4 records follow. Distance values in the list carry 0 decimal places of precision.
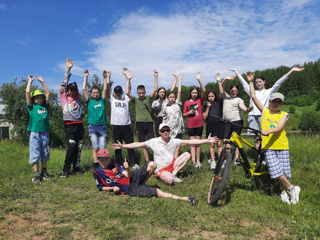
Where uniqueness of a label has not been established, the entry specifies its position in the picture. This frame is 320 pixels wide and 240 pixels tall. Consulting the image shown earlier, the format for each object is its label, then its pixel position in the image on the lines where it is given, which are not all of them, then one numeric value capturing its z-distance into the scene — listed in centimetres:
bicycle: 408
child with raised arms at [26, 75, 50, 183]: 595
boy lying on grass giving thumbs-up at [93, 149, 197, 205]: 465
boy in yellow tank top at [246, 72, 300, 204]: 423
